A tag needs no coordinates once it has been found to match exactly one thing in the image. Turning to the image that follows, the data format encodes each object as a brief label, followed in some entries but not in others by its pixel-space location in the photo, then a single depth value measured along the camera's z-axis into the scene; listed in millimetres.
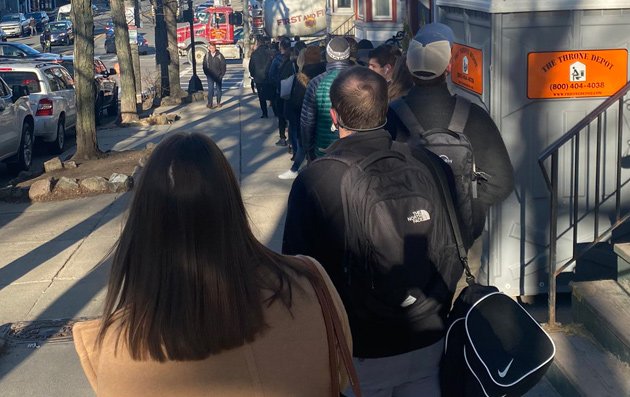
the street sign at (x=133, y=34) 27562
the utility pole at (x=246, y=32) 34478
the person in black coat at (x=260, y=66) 18628
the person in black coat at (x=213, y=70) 22812
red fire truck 46875
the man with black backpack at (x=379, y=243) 3029
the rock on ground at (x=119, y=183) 11922
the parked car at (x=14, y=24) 59938
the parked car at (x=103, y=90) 21781
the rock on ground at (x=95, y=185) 11844
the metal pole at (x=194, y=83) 27344
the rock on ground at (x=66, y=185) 11813
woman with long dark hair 2076
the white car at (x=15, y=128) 13650
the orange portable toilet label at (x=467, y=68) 6094
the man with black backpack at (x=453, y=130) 3734
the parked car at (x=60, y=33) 54303
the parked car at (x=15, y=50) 28453
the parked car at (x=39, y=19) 65188
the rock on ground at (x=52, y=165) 13828
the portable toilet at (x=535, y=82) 5840
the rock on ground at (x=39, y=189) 11617
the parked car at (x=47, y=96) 16219
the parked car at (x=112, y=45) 48281
